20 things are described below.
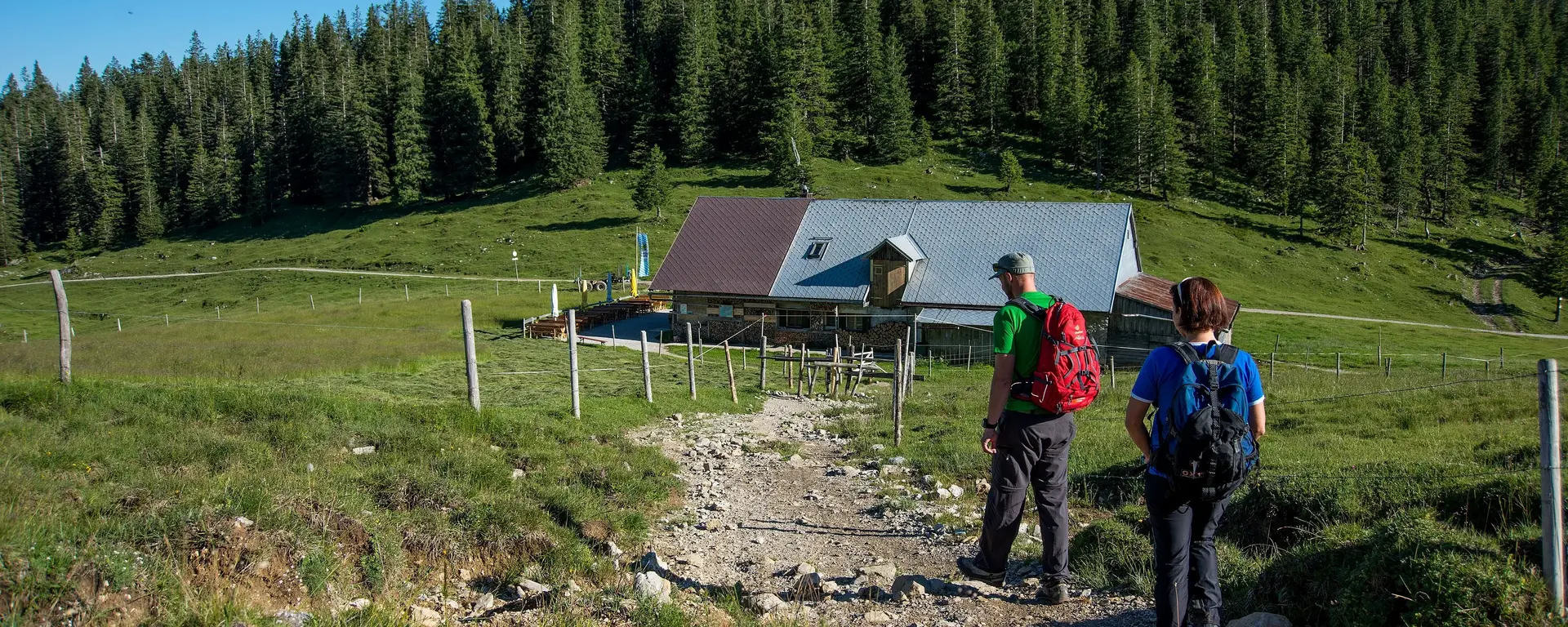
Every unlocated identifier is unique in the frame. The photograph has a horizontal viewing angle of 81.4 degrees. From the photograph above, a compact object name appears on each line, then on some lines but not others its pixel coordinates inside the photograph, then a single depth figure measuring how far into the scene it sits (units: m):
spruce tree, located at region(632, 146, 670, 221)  70.81
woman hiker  4.86
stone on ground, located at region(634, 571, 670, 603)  6.70
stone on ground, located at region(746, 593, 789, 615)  6.64
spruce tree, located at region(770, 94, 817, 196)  74.31
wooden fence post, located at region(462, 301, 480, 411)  12.20
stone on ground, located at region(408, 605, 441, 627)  6.24
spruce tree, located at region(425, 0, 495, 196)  88.38
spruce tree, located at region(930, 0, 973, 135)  92.94
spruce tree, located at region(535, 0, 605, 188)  82.31
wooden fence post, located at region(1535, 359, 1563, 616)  4.70
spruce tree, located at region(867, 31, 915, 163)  83.38
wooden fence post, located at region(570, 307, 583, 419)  14.35
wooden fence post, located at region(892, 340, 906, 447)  13.52
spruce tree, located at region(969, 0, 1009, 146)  91.38
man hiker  6.25
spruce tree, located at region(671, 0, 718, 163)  86.89
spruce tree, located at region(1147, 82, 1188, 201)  74.62
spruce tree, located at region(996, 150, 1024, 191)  72.75
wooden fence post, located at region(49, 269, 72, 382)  11.79
